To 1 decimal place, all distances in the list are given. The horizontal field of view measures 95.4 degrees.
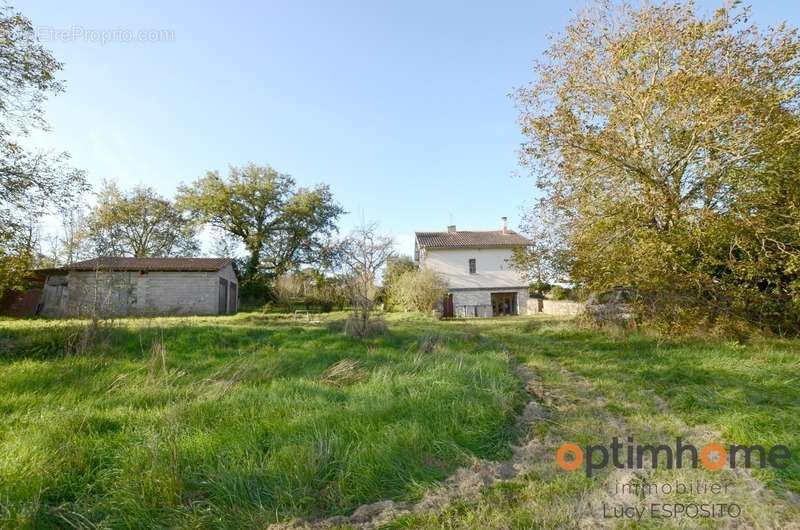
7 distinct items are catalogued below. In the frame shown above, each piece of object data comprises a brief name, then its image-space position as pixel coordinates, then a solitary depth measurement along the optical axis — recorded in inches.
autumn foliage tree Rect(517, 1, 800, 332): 315.0
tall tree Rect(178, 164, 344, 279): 1277.1
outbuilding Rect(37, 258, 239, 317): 899.4
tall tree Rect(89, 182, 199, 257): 1259.8
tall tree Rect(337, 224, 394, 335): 410.6
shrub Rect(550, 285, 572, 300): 1011.0
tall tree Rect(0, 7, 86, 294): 368.5
